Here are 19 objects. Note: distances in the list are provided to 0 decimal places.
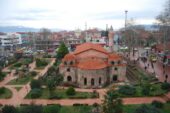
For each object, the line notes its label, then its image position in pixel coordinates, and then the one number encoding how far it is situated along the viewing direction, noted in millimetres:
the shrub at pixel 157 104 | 17100
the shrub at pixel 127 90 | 20180
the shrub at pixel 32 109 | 14515
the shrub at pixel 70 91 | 20643
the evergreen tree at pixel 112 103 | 13320
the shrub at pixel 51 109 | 16105
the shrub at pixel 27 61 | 35687
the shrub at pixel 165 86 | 20749
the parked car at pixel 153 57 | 33117
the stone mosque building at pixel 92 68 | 23187
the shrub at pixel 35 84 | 21995
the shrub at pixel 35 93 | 20246
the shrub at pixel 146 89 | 19931
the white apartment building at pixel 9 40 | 59864
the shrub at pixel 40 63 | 33402
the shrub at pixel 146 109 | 14156
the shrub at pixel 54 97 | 19949
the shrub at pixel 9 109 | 15714
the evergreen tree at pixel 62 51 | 36908
